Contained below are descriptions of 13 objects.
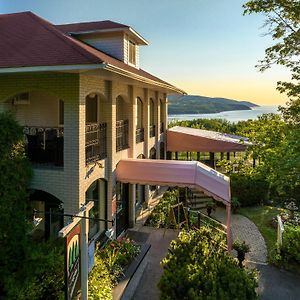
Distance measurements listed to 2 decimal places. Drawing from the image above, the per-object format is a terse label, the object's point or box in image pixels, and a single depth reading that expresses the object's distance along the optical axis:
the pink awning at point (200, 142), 24.83
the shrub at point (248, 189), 23.77
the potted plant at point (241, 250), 13.65
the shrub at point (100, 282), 9.30
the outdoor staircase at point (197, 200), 22.55
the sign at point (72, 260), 6.58
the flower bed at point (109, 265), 9.55
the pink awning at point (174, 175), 14.61
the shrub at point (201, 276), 8.38
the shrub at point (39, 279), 8.97
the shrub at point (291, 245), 14.10
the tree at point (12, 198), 9.85
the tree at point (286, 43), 15.42
